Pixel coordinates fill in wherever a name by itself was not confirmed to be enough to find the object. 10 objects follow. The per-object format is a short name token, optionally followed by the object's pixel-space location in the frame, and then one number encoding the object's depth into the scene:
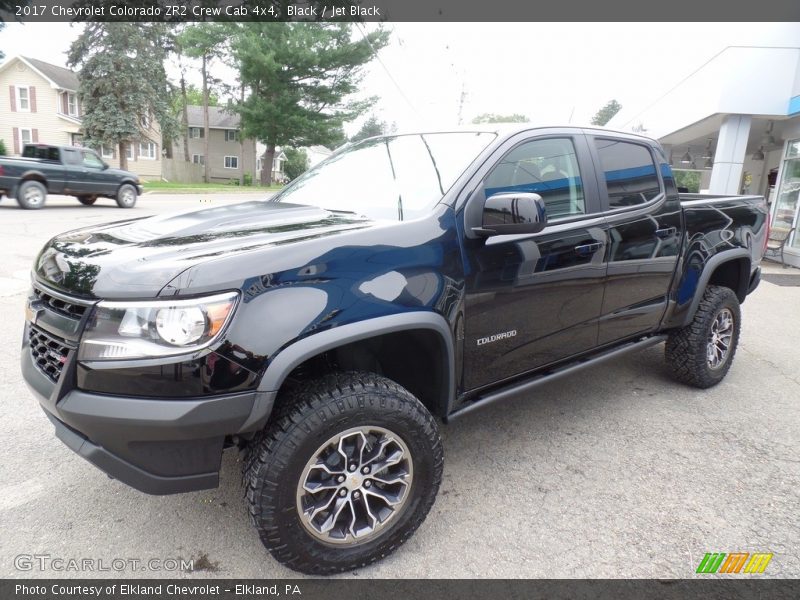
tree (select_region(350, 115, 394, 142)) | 63.28
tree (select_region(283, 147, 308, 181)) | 50.79
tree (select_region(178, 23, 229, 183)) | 32.69
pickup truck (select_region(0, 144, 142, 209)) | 14.30
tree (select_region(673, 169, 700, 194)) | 38.53
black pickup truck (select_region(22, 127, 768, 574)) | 1.85
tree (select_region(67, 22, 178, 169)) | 31.08
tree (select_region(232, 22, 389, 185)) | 31.12
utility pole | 29.59
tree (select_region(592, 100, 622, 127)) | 88.62
